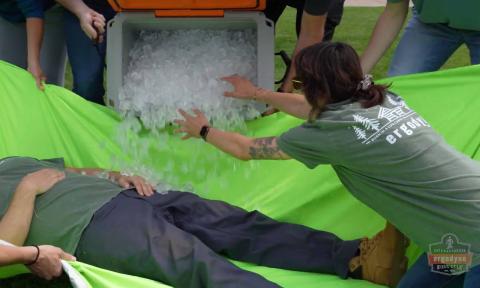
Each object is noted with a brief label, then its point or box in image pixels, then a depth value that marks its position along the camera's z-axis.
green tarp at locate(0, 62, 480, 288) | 2.26
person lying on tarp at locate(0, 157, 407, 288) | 2.00
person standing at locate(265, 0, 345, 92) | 2.56
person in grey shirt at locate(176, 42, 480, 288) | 1.72
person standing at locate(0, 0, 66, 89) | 2.85
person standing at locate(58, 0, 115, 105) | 2.97
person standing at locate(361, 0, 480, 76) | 2.47
